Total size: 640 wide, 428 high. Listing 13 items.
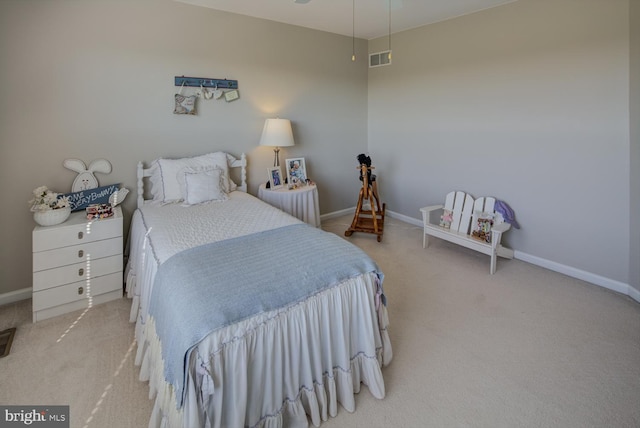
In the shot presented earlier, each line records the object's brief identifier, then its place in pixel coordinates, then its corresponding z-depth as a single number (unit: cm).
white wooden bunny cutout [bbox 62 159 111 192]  269
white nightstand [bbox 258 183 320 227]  351
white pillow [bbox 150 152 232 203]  294
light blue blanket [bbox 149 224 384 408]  128
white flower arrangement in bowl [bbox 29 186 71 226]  236
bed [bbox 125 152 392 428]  126
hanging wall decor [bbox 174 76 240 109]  311
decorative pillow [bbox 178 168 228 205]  288
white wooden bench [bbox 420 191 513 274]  302
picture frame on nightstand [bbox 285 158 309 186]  386
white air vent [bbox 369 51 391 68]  433
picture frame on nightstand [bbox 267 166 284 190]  367
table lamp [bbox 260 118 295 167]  352
